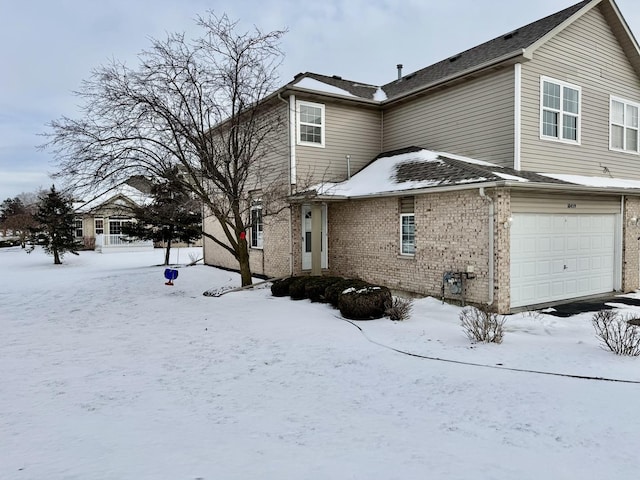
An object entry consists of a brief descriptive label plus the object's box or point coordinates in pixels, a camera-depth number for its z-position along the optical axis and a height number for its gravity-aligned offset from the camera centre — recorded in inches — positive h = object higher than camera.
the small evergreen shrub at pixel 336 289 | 387.9 -55.5
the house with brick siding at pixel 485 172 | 372.5 +69.0
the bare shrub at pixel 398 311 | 334.6 -65.0
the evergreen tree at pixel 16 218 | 1496.1 +48.2
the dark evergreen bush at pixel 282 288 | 460.1 -64.0
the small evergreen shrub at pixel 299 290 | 438.9 -62.9
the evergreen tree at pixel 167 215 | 497.4 +23.3
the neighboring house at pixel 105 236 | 1197.7 -18.1
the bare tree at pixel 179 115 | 430.6 +128.3
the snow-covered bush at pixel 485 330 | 268.7 -65.2
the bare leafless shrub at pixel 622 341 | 235.9 -63.6
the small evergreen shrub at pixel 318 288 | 416.2 -57.9
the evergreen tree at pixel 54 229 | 903.7 +2.7
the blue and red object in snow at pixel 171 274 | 531.2 -56.5
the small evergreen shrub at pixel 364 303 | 341.1 -60.2
